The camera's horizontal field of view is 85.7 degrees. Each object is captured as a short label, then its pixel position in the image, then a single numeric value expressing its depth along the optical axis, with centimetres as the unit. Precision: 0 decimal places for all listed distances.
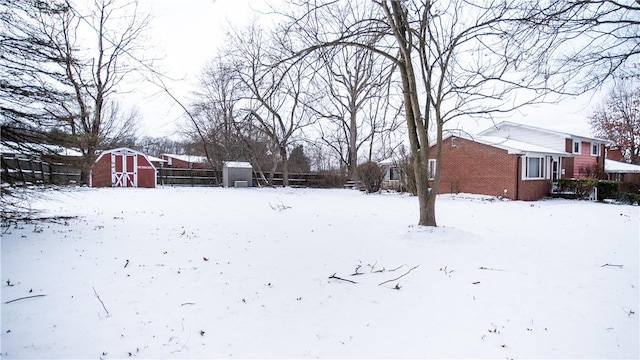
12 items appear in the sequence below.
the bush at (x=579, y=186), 1692
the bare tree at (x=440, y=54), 561
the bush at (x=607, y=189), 1741
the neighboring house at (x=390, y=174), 2055
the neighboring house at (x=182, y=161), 3716
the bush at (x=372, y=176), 2066
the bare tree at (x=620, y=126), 3002
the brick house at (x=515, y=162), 1706
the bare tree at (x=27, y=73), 535
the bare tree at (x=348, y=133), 2724
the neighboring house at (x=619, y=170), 2592
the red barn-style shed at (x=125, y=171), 2119
